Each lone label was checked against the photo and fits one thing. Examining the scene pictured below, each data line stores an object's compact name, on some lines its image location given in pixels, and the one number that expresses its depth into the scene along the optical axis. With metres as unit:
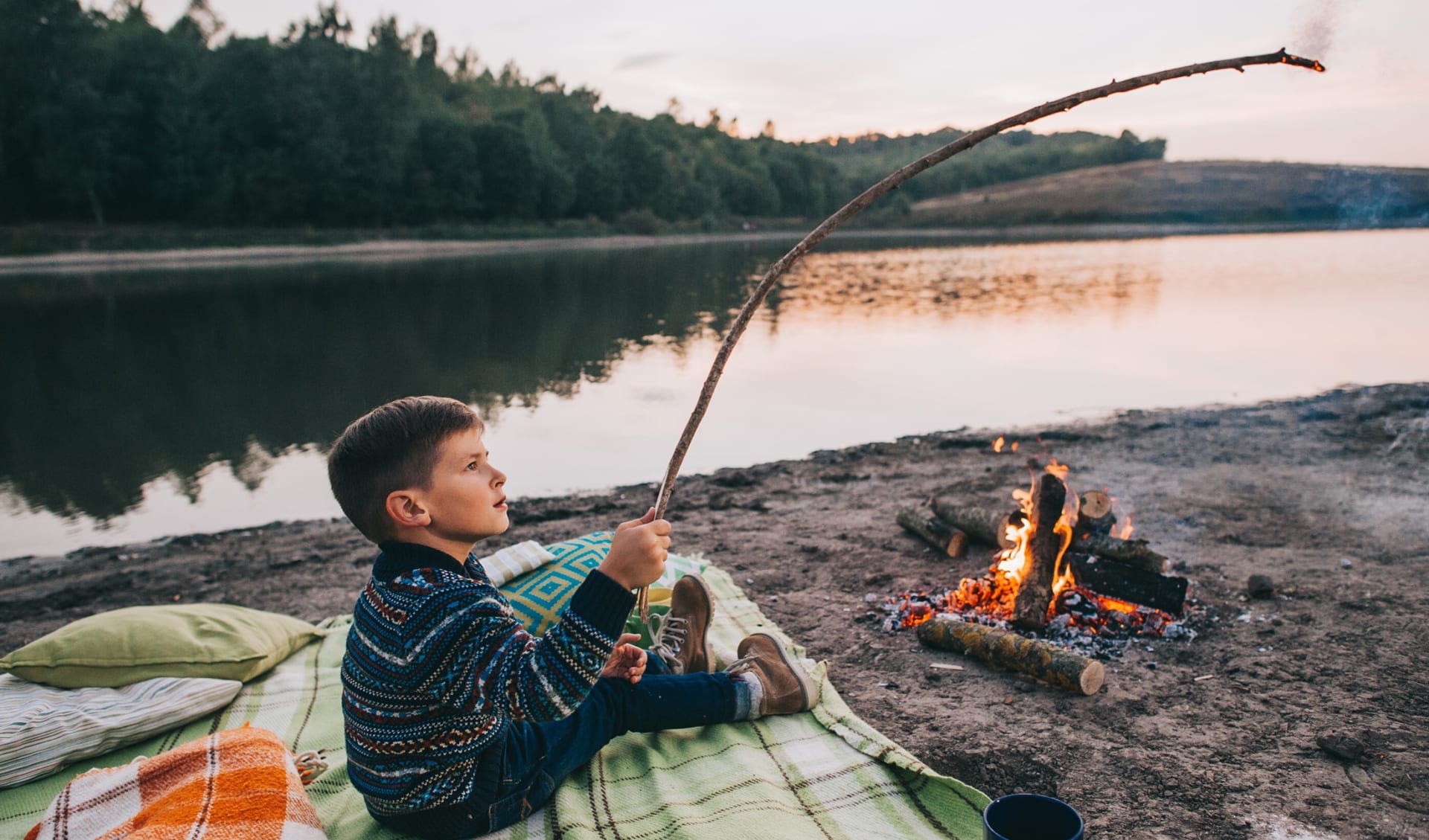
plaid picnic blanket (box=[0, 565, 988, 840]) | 2.85
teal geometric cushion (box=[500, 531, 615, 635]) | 4.09
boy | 2.30
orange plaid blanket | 2.50
